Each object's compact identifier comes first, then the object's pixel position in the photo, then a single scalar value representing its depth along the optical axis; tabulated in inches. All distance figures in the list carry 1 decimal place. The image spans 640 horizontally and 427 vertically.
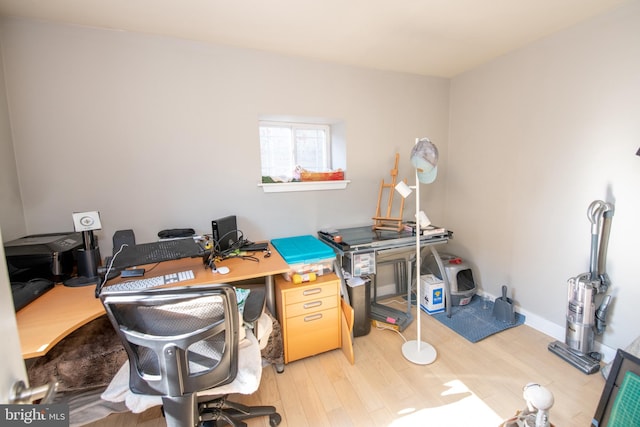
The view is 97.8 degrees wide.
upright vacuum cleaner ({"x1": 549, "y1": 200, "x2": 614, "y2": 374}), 71.7
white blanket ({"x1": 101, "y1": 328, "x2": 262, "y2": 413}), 43.3
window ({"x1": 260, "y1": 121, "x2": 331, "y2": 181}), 100.0
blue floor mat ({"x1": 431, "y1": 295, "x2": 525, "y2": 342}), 89.8
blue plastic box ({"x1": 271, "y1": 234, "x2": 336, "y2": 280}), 77.1
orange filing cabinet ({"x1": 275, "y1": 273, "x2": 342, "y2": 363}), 75.5
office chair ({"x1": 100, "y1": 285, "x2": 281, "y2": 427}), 37.8
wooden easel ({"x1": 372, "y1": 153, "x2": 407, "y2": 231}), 101.5
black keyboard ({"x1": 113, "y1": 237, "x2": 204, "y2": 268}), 60.8
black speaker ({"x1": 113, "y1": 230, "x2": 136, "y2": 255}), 71.9
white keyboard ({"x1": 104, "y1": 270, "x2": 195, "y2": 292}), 57.4
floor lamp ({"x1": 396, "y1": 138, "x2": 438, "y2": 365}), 71.4
